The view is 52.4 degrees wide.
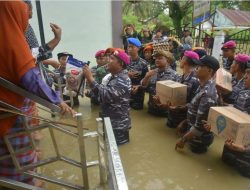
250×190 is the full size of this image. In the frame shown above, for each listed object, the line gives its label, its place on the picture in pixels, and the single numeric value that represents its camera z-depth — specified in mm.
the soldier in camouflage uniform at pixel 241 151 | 2697
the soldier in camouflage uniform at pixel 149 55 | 5469
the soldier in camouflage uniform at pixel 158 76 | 4211
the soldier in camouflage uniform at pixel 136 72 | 4816
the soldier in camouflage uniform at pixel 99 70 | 4660
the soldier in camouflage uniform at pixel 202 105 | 3020
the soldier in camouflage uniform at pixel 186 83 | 3758
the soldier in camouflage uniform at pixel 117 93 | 3234
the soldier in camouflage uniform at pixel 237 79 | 3637
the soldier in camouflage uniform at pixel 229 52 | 4647
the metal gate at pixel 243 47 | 9876
